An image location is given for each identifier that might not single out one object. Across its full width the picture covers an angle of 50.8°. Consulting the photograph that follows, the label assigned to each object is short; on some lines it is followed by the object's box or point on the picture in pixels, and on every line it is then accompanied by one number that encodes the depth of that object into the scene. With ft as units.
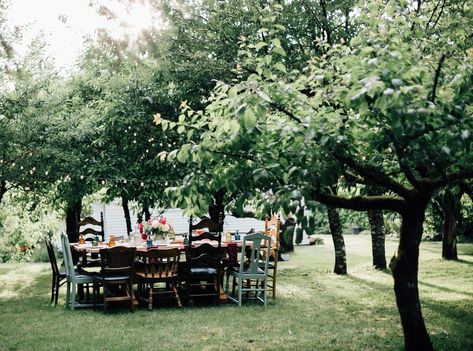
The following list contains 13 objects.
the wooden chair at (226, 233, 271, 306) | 27.91
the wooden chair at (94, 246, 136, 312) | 26.50
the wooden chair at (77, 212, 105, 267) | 31.47
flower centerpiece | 30.55
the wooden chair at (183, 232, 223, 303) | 28.09
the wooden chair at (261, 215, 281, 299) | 30.96
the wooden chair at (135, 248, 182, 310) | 26.76
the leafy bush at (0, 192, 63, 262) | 59.06
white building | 80.94
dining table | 28.55
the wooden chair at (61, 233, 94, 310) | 27.55
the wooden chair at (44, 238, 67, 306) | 29.27
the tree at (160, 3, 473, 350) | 11.45
